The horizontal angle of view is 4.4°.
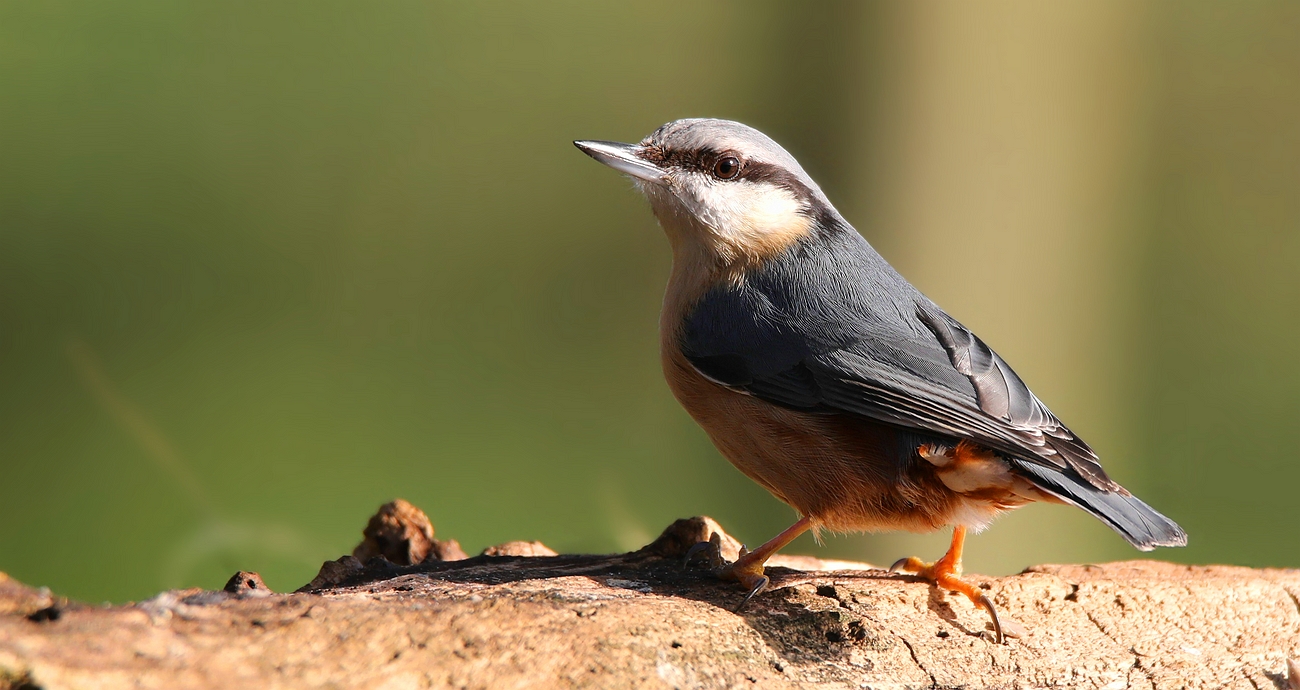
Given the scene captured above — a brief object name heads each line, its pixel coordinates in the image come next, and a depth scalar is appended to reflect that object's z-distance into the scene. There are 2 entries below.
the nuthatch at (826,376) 2.85
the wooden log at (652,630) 2.79
